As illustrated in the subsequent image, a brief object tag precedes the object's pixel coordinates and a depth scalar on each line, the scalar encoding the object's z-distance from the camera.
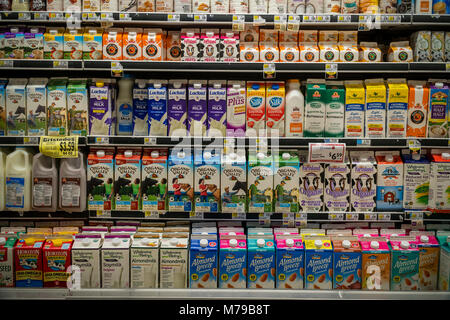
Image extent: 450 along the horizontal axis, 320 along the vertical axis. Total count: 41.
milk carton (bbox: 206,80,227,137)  2.92
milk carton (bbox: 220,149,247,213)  2.88
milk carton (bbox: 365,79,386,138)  2.91
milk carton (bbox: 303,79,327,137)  2.90
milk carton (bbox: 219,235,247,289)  2.71
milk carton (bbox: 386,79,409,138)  2.89
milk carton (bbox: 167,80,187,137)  2.93
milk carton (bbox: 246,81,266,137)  2.92
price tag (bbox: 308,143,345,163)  2.84
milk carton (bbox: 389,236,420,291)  2.73
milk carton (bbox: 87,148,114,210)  2.91
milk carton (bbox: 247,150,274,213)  2.89
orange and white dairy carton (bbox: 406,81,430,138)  2.89
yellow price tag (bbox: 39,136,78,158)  2.82
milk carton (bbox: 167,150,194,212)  2.91
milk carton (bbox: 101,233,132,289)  2.70
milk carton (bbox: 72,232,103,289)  2.70
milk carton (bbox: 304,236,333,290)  2.70
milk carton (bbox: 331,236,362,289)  2.70
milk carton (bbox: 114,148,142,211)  2.93
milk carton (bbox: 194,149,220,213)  2.89
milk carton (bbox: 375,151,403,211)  2.93
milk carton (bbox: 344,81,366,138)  2.92
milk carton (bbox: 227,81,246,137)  2.92
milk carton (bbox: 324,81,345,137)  2.91
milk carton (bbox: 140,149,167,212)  2.92
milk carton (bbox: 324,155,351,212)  2.95
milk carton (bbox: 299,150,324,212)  2.95
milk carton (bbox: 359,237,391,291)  2.71
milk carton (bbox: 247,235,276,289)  2.72
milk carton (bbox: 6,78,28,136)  2.90
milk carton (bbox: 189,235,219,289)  2.70
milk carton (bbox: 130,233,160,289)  2.70
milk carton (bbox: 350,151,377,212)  2.94
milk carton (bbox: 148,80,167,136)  2.93
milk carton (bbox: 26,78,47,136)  2.90
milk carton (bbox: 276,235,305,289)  2.71
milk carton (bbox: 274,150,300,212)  2.89
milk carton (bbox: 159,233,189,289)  2.71
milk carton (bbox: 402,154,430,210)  2.93
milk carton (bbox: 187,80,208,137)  2.93
